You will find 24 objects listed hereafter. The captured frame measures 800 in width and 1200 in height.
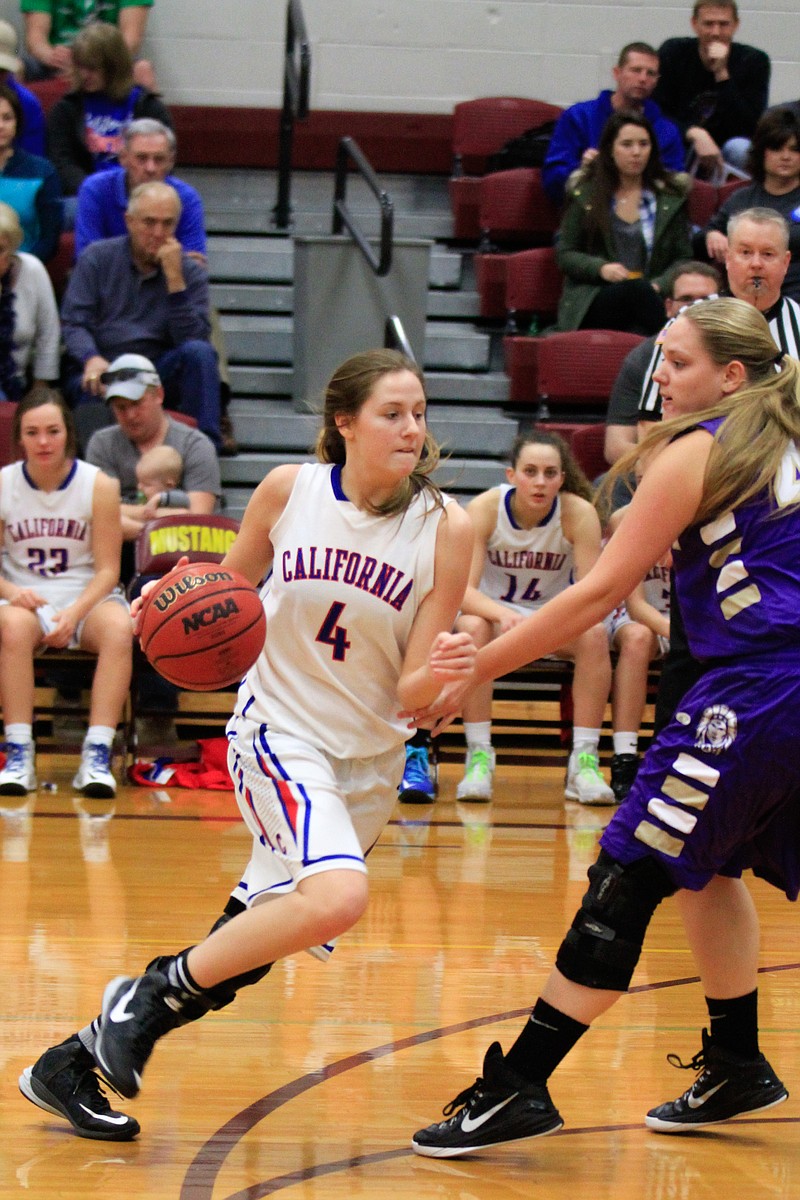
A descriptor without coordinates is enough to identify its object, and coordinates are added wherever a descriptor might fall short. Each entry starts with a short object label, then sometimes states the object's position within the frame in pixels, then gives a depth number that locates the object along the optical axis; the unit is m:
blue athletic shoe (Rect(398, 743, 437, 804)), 12.09
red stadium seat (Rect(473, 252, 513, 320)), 17.84
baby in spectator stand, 13.37
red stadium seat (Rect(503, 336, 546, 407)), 16.78
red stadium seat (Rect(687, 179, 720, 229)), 17.66
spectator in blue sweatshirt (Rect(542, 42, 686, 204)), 16.97
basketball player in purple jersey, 5.62
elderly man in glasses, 14.75
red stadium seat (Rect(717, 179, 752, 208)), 17.70
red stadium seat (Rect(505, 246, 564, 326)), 17.05
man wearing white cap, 13.34
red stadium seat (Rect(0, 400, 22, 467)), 13.84
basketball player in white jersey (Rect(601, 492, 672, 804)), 12.51
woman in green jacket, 15.73
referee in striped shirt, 10.37
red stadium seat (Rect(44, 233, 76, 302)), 16.72
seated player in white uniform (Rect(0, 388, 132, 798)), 12.00
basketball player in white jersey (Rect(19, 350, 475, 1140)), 5.76
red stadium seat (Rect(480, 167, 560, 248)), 17.95
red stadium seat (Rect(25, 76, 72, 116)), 18.50
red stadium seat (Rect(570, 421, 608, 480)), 14.75
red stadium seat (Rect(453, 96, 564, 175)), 19.05
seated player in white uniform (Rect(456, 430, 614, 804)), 12.30
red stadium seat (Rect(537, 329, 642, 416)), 15.70
